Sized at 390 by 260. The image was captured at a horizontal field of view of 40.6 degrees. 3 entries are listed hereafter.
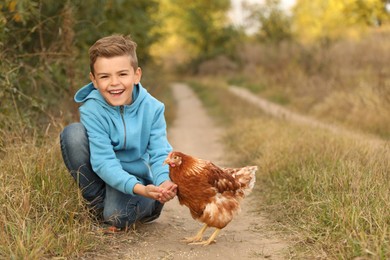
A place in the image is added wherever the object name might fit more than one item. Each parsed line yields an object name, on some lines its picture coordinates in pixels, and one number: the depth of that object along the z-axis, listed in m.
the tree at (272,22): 28.59
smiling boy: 3.92
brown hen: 3.71
